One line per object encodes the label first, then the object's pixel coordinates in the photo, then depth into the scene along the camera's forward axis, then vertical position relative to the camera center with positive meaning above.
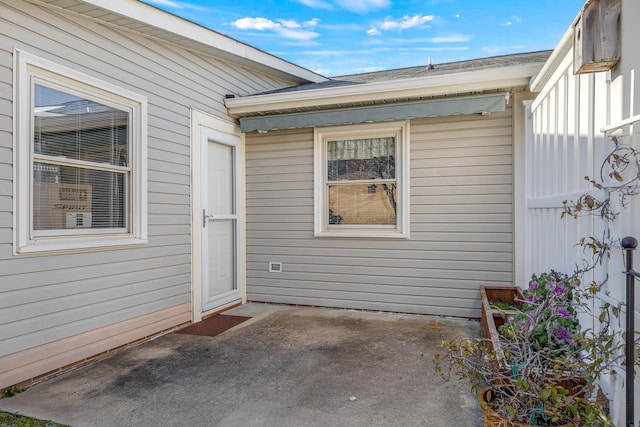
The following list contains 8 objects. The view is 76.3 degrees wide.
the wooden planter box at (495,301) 2.90 -0.86
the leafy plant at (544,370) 1.58 -0.70
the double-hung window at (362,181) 4.74 +0.34
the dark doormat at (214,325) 4.09 -1.24
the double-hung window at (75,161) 2.85 +0.39
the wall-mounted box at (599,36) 1.77 +0.77
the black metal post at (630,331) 1.48 -0.44
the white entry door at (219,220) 4.63 -0.13
